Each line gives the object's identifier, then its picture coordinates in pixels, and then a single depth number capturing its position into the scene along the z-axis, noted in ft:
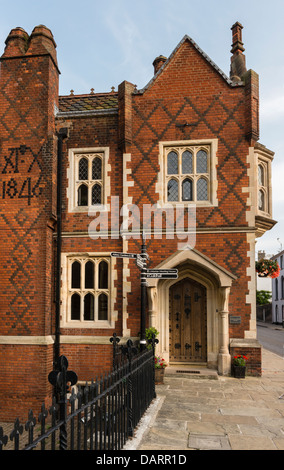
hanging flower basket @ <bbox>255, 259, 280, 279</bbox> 40.70
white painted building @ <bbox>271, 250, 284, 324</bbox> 151.12
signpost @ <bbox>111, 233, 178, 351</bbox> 28.32
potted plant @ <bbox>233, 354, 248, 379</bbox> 32.91
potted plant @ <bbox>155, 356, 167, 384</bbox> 30.86
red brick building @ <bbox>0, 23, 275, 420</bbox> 35.86
